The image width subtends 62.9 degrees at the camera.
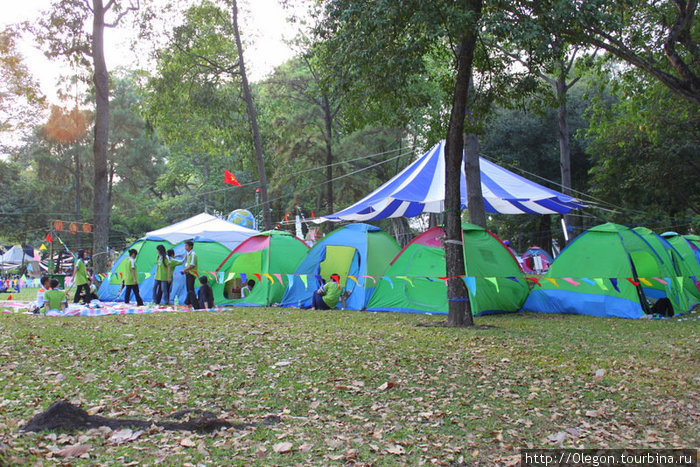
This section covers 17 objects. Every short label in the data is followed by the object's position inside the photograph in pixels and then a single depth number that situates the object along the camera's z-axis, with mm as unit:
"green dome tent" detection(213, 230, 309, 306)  15758
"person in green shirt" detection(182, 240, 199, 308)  14133
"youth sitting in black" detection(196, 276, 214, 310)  14242
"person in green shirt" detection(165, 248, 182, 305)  14914
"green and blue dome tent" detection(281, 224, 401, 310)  14758
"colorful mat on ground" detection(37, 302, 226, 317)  12492
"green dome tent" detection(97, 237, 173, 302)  17766
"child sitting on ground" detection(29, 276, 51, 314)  12359
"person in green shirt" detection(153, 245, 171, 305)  14781
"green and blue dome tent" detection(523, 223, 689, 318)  12625
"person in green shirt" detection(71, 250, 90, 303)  15273
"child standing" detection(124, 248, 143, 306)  14859
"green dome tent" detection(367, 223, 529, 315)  13055
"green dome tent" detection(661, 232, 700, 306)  14898
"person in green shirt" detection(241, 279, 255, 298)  16172
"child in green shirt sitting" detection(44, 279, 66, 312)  12375
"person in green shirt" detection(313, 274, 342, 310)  14578
